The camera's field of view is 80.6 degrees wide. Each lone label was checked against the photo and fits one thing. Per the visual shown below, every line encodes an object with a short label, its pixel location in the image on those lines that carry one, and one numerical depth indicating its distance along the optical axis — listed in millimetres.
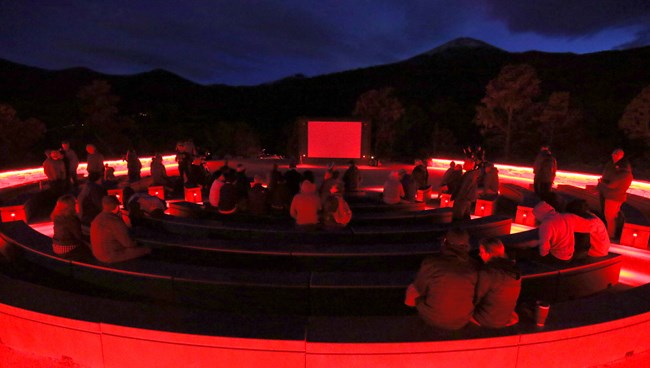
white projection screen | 23750
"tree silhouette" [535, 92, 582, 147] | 28250
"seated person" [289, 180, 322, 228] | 6656
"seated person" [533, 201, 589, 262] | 5312
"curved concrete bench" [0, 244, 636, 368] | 3439
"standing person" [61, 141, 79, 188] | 10920
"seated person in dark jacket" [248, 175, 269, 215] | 7699
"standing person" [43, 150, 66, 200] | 10485
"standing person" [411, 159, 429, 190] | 12227
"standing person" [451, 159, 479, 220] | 8375
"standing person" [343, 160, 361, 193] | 11820
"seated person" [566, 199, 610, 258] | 5477
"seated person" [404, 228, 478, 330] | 3434
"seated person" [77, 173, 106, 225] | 7777
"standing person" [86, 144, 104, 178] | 11445
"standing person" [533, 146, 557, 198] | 10367
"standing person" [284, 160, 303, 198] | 9649
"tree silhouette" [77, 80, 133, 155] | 30672
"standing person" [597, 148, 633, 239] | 8188
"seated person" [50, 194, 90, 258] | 5331
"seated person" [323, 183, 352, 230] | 6766
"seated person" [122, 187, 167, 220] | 7559
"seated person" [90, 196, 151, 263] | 5047
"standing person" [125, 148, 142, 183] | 13047
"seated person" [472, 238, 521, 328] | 3484
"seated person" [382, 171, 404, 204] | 9523
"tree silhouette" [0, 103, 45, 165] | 23922
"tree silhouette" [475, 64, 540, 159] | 27944
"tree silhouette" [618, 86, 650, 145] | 22328
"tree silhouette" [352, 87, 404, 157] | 31344
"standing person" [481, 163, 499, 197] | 11633
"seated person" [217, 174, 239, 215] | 7875
